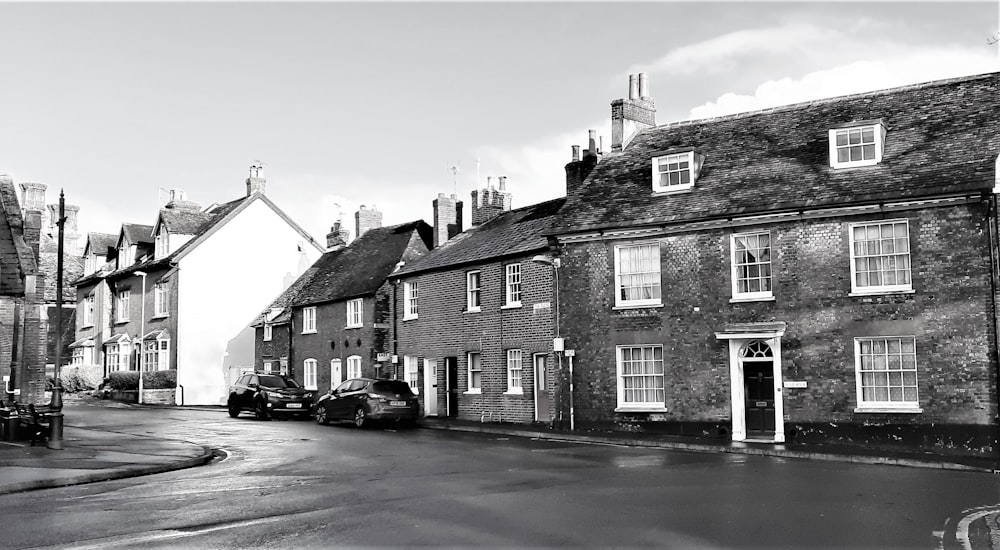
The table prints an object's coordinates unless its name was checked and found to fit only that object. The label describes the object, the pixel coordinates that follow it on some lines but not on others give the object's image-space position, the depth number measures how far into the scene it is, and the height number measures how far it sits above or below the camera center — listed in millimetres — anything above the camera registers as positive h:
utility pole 20188 -1467
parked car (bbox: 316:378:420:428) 28641 -1882
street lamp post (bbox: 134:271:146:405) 48297 +1848
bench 20672 -1710
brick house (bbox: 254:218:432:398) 36688 +1419
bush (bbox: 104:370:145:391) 45938 -1651
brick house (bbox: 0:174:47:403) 26625 +1144
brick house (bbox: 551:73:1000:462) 20984 +1600
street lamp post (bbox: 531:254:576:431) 26797 +2186
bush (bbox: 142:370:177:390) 45500 -1642
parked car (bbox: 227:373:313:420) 32469 -1868
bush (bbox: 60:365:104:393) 49562 -1666
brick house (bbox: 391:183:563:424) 28891 +726
